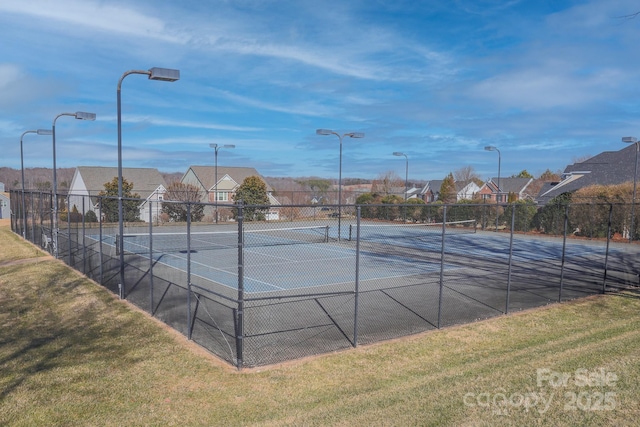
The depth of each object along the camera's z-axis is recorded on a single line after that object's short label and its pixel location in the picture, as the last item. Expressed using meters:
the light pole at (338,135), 27.42
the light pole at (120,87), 10.98
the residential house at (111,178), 57.31
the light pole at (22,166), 22.72
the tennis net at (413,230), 31.88
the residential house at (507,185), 76.00
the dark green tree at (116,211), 24.10
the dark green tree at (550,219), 33.34
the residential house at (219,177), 58.13
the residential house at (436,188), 84.95
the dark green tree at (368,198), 49.16
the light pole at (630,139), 26.28
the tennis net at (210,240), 23.89
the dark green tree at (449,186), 63.01
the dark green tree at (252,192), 43.69
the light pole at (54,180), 17.56
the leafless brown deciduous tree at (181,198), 28.87
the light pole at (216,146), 37.94
